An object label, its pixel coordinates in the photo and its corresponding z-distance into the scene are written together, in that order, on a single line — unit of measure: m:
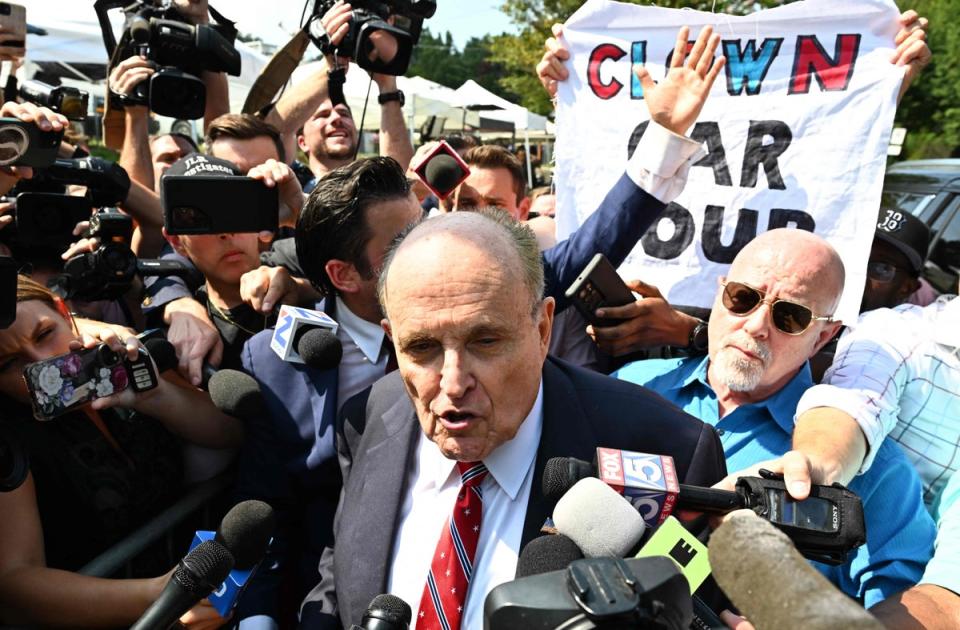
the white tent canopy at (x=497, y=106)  17.11
